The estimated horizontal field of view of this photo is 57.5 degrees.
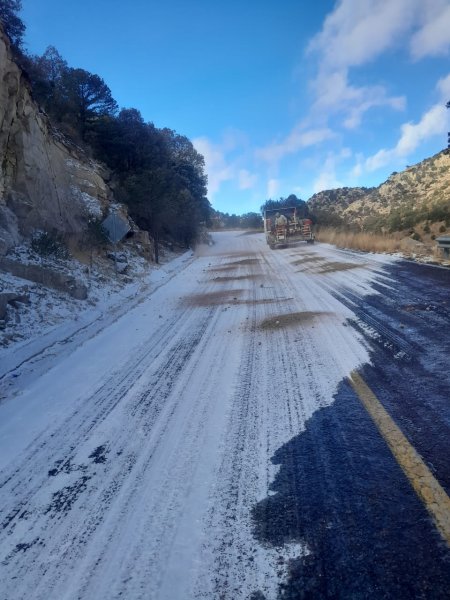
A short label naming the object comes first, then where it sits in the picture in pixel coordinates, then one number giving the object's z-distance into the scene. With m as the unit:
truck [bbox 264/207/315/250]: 27.39
